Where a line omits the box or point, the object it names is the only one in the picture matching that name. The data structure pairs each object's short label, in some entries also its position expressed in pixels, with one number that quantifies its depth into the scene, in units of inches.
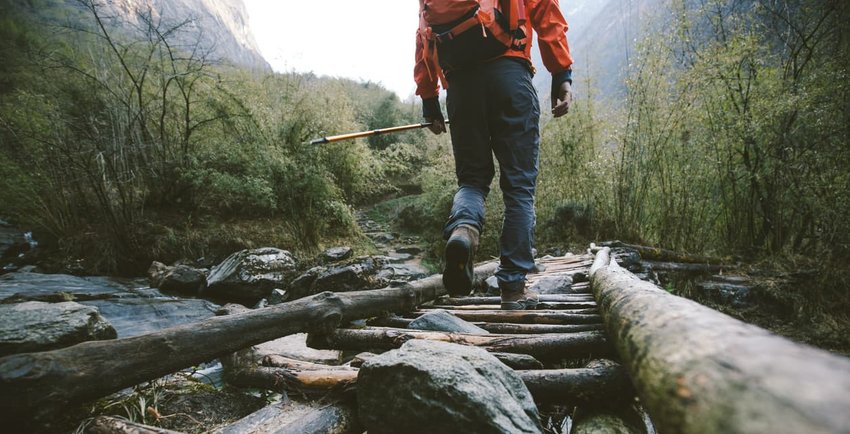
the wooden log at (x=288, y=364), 58.1
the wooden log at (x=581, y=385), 46.9
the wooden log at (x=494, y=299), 109.5
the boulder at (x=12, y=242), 304.6
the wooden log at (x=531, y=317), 83.0
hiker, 84.6
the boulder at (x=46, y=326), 51.5
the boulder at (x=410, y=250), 478.0
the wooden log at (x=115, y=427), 40.8
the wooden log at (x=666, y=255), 207.9
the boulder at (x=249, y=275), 227.3
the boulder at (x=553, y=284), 125.1
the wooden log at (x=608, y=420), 43.1
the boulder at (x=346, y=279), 210.7
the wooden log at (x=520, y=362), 56.6
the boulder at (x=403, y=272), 246.4
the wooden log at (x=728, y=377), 15.4
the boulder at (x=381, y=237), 532.4
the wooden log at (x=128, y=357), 37.4
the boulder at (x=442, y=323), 74.6
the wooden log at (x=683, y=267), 203.3
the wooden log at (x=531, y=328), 74.7
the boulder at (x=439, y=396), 36.0
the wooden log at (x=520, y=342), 61.5
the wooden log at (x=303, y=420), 41.0
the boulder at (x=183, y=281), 236.2
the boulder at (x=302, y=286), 211.6
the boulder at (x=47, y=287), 197.5
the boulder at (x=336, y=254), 327.3
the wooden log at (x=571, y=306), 98.7
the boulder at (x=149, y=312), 173.8
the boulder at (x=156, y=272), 248.4
